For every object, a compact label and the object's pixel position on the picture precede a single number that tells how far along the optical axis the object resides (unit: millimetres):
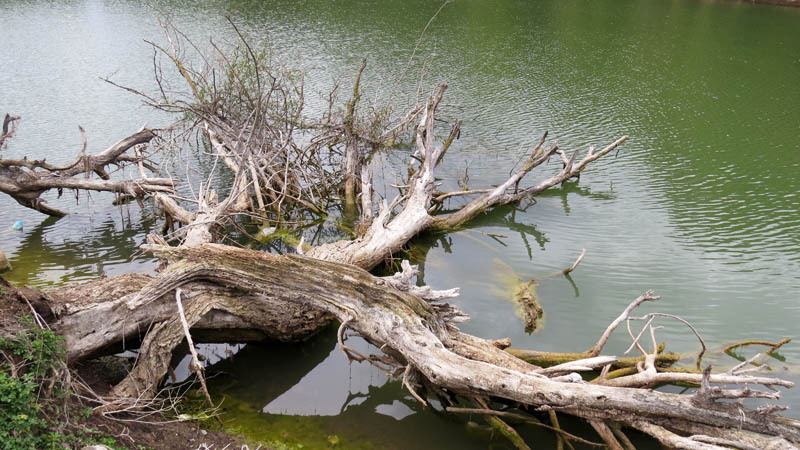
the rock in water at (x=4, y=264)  8369
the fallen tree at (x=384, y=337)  4758
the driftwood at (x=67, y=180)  9055
